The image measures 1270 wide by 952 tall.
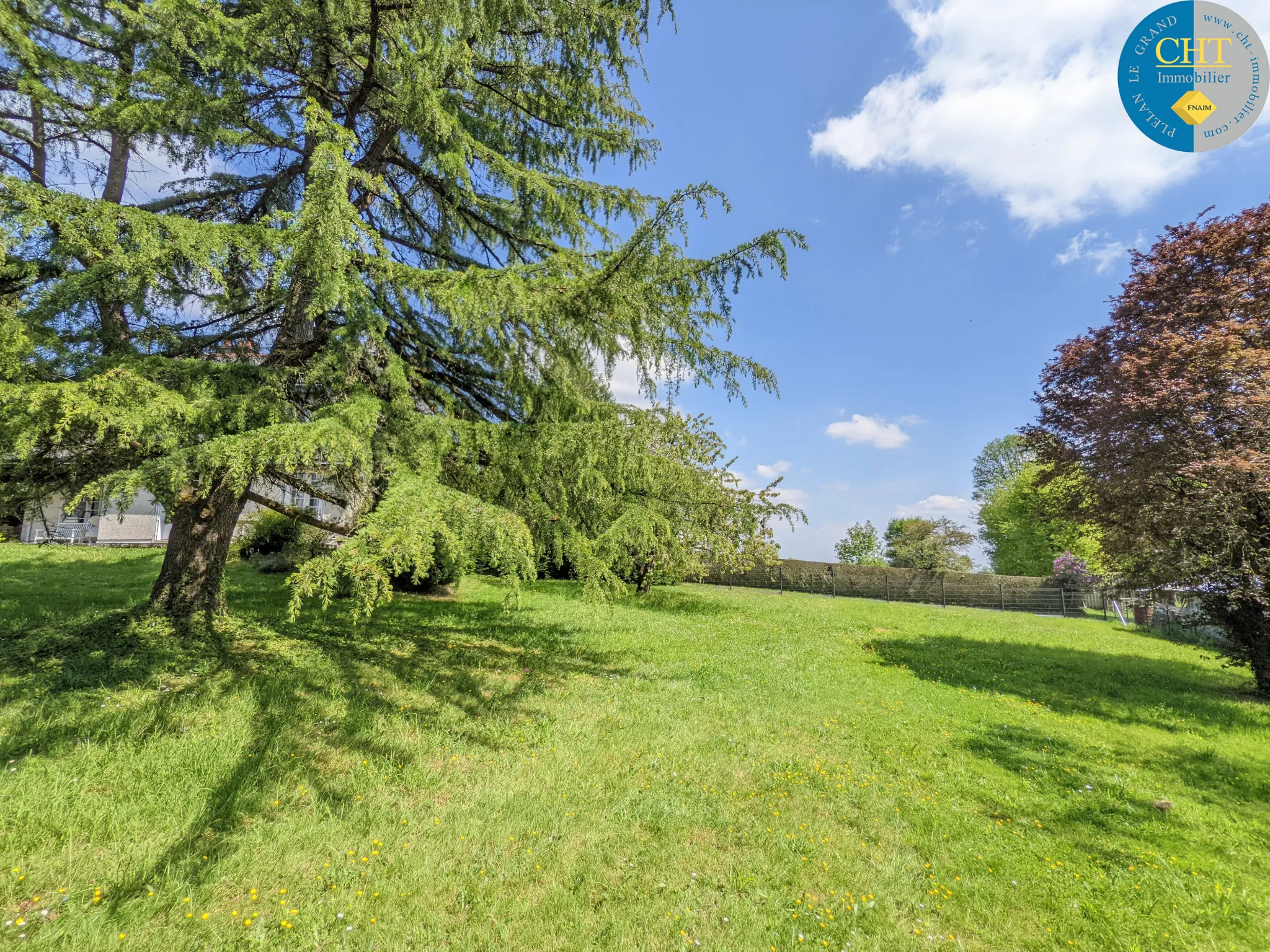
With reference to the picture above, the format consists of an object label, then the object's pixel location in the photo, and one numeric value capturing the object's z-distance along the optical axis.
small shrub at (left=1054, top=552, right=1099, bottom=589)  22.59
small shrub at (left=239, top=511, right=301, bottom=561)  15.83
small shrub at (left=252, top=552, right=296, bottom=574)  14.91
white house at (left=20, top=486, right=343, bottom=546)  21.39
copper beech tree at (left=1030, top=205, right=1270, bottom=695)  7.81
